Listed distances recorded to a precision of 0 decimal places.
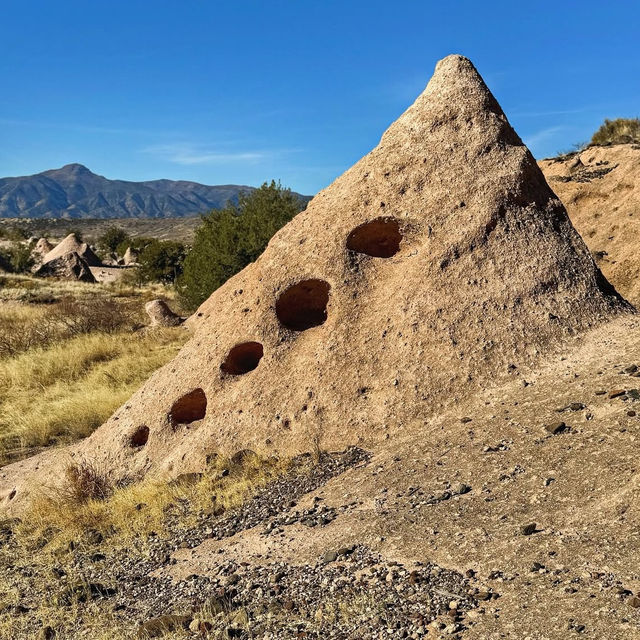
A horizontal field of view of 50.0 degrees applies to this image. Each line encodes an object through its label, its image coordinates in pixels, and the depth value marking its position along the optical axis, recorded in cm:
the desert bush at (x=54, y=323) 1414
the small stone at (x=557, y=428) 443
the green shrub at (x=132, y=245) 4425
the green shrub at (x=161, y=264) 3052
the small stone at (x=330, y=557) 384
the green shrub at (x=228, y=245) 1741
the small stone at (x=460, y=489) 414
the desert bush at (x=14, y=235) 4866
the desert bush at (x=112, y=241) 4922
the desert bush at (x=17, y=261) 3262
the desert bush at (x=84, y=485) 595
